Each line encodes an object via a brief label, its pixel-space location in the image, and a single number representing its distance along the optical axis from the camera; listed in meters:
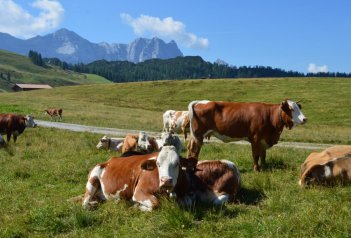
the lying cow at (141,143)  18.14
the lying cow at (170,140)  17.18
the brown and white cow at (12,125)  24.69
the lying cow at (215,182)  8.83
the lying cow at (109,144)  19.48
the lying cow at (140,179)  8.05
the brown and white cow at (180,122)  28.95
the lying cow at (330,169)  9.31
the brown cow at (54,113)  46.41
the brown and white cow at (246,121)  13.47
